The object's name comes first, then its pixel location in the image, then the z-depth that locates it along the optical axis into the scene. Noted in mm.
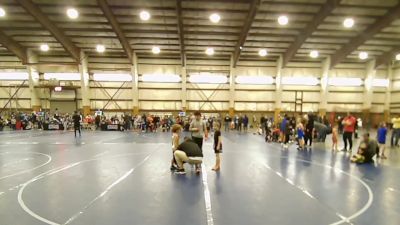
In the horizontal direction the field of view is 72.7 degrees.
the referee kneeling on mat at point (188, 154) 7613
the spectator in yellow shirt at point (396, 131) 13492
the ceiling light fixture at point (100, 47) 24766
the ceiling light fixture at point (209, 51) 26475
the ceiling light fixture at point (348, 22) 20375
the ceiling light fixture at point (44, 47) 25406
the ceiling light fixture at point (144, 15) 20016
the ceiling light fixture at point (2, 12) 19906
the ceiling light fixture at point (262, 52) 26405
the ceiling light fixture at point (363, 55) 26614
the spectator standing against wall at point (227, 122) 26202
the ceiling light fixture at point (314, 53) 26516
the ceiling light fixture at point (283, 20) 20391
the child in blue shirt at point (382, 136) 10766
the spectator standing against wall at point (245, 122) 26578
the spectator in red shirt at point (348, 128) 11922
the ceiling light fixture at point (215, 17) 20484
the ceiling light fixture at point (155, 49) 26094
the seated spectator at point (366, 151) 9605
